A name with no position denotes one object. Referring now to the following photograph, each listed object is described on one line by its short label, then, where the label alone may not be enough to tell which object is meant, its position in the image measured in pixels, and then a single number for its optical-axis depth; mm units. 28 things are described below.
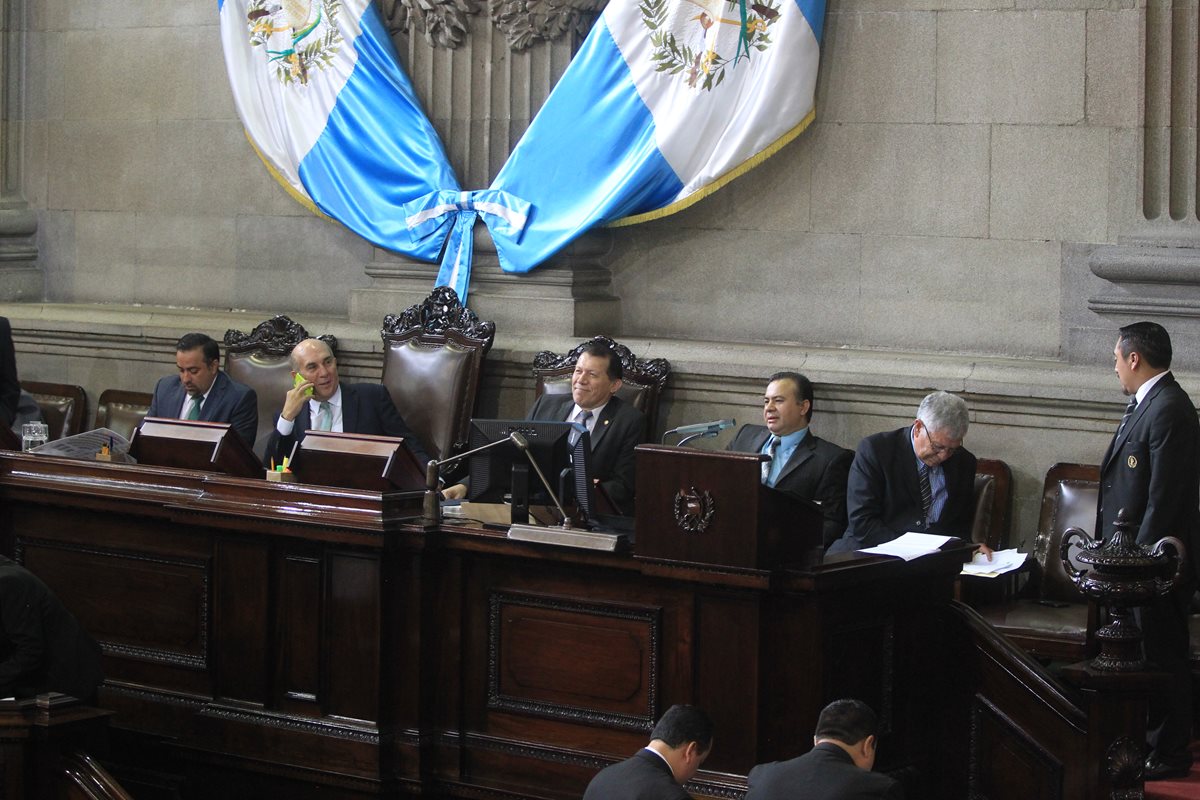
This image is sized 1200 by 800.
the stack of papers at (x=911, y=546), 8257
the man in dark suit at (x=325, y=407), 11592
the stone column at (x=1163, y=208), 11020
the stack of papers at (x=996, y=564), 9618
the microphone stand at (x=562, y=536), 8161
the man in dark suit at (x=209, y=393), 12130
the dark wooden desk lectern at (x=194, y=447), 9809
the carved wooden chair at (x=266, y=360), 13457
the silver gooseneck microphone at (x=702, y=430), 8570
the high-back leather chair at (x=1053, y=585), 9747
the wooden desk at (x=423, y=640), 7848
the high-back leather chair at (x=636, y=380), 12109
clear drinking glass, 11497
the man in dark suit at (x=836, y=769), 6293
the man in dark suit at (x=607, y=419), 10666
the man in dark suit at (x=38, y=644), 8400
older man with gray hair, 9802
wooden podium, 7705
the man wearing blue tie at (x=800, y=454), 10244
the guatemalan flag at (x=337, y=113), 13620
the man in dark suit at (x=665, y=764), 6599
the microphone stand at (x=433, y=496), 8733
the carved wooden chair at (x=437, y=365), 12742
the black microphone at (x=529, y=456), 8508
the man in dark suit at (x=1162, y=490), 9087
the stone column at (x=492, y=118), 13083
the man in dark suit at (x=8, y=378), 12994
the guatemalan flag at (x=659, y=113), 12286
